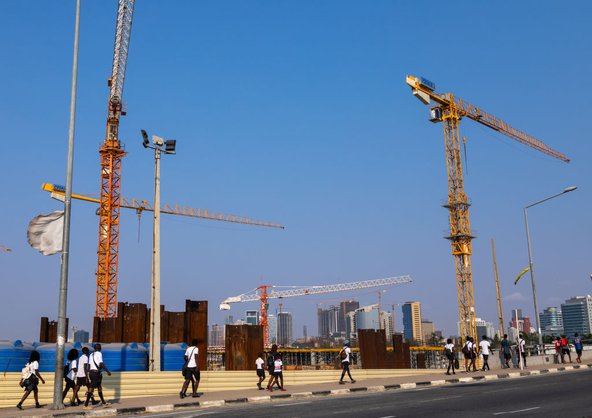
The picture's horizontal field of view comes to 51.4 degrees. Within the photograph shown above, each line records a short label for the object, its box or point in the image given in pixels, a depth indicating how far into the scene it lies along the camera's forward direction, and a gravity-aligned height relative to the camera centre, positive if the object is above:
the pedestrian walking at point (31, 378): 16.52 -0.91
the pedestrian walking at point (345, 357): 23.75 -0.94
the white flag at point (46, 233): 17.66 +3.11
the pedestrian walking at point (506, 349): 31.95 -1.12
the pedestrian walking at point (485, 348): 29.86 -0.95
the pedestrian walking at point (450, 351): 28.31 -1.00
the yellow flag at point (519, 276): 45.19 +3.70
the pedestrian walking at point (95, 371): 16.61 -0.80
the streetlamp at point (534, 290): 37.25 +2.18
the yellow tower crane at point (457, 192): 74.56 +17.26
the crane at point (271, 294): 181.88 +12.73
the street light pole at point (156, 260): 21.69 +2.88
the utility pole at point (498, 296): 40.75 +2.38
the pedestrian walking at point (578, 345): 35.19 -1.13
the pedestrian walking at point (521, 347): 31.34 -1.03
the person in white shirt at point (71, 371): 17.46 -0.83
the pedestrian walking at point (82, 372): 16.94 -0.81
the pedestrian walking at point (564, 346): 35.53 -1.18
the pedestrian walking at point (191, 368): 18.94 -0.90
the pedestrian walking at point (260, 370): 22.11 -1.20
